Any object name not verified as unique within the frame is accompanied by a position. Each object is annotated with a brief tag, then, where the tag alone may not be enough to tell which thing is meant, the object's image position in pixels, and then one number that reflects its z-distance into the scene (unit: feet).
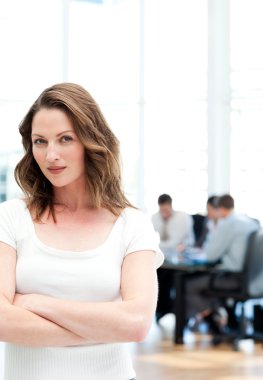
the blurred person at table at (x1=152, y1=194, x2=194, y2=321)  38.24
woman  7.52
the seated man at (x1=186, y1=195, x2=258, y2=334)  32.08
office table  33.23
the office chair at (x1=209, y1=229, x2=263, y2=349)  31.63
